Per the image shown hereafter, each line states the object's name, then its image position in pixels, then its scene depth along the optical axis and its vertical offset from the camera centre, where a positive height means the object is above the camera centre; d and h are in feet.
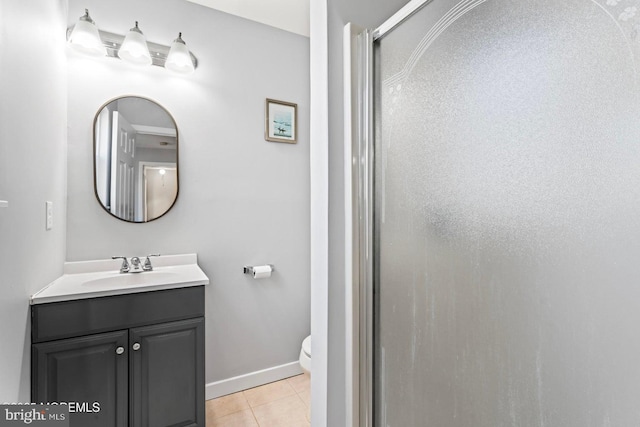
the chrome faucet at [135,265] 5.79 -0.96
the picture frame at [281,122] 7.34 +2.27
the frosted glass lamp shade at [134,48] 5.68 +3.11
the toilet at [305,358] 5.59 -2.64
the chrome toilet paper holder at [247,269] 7.03 -1.23
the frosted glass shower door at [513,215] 1.72 +0.00
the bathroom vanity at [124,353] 4.33 -2.08
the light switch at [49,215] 4.67 +0.01
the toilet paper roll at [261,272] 6.94 -1.27
